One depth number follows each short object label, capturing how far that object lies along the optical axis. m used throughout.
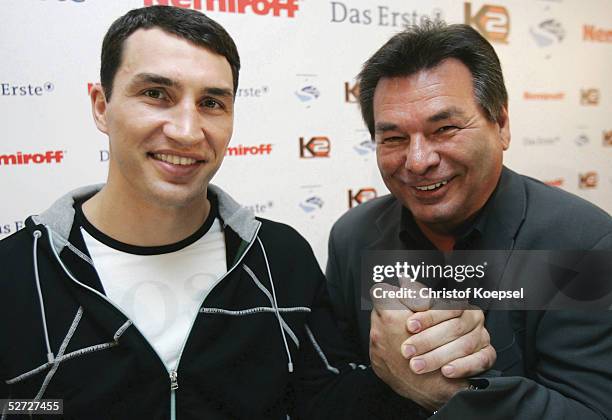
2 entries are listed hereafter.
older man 1.09
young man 1.06
